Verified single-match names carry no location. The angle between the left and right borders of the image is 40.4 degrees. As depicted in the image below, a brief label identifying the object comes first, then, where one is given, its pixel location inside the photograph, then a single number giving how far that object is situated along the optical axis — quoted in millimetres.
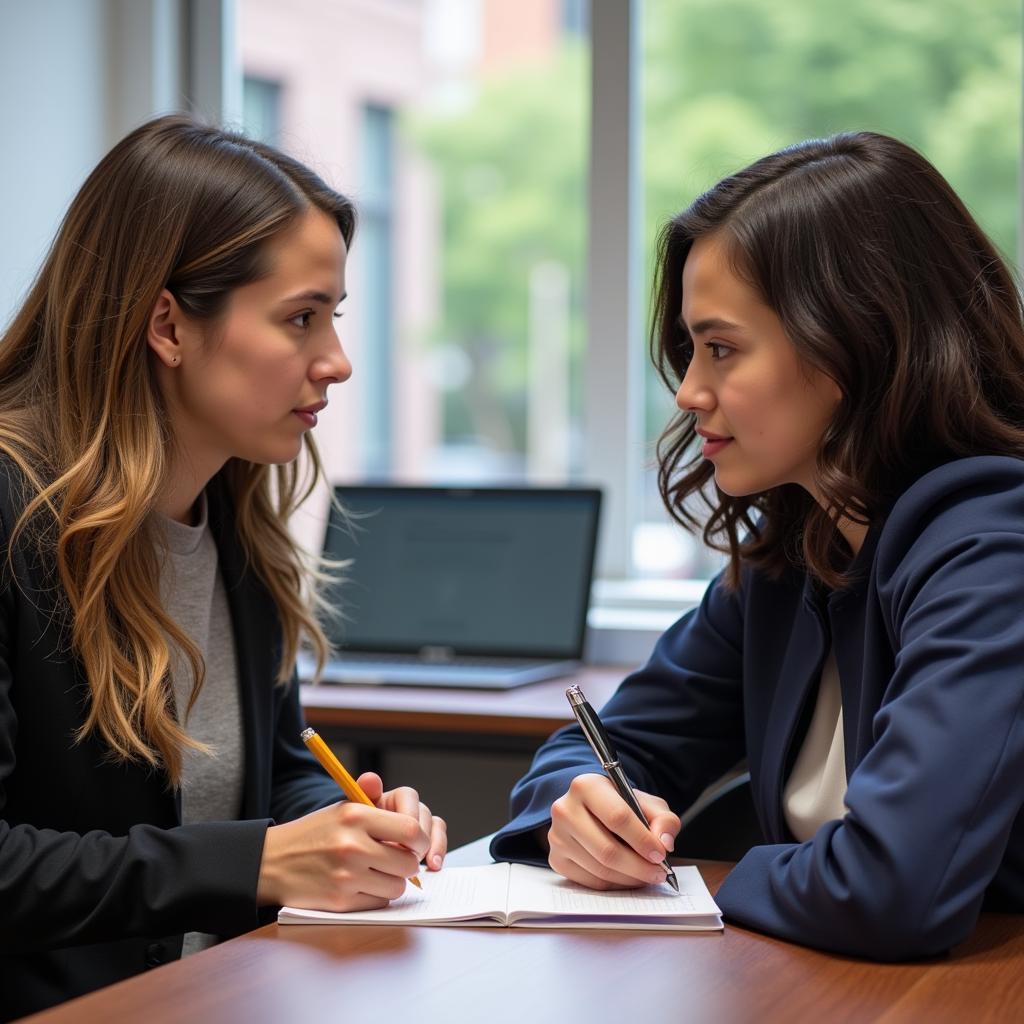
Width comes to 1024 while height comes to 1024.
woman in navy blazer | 1013
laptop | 2461
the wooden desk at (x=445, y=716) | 2068
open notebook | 1078
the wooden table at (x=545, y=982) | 895
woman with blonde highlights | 1158
